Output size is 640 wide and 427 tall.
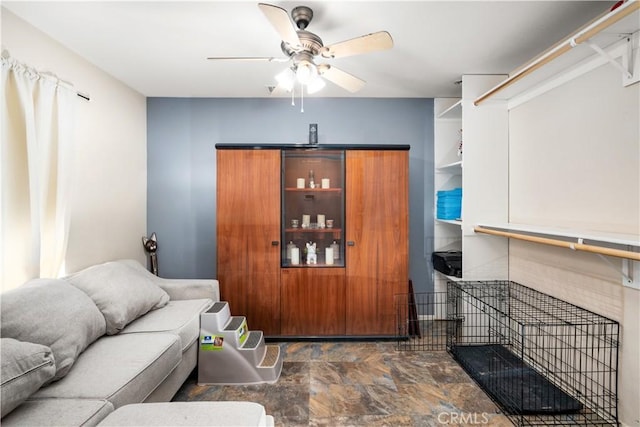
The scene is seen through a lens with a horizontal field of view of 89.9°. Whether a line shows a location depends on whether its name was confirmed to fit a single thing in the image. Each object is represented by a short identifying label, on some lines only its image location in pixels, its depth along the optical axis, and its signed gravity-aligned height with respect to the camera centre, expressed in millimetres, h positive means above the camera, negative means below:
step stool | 2342 -1110
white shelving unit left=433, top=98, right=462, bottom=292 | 3541 +413
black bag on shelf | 3031 -546
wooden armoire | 3035 -448
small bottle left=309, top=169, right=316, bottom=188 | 3184 +258
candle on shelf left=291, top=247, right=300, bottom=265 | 3125 -480
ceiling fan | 1664 +903
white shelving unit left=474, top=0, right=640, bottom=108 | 1512 +873
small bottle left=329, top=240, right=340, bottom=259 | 3127 -413
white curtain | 1862 +231
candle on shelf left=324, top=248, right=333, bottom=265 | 3131 -481
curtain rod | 1862 +906
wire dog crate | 1879 -1103
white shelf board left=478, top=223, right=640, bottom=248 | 1484 -153
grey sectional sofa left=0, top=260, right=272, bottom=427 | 1274 -777
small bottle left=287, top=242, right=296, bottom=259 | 3143 -394
